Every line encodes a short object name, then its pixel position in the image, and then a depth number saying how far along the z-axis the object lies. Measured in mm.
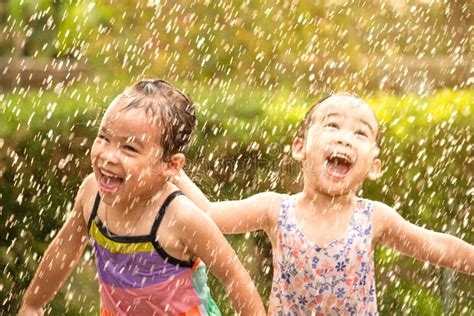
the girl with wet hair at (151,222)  3516
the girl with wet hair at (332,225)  3852
